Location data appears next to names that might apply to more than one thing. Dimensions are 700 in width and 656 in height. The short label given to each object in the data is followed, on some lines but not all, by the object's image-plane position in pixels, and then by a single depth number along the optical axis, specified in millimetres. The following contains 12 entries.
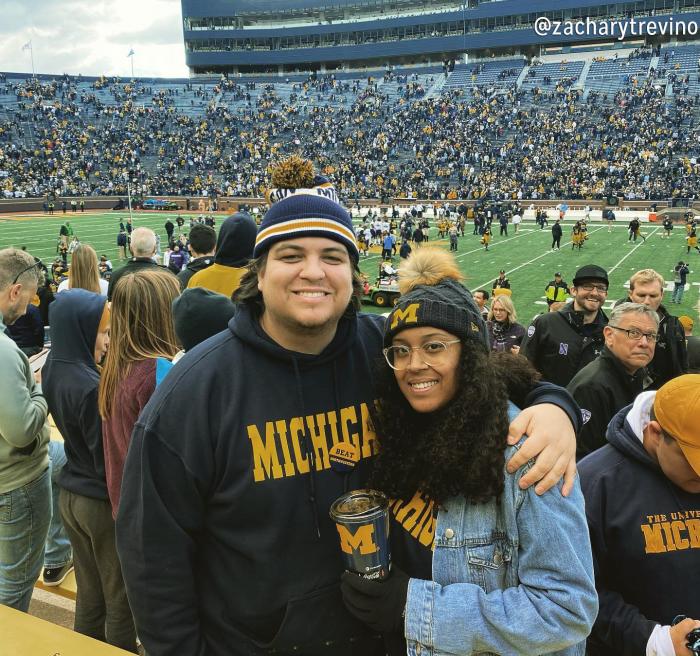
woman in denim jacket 1632
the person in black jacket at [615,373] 3869
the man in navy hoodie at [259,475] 1794
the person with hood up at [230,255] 4301
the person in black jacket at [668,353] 4969
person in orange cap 2217
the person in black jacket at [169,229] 29125
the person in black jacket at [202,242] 6352
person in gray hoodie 2865
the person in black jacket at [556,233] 26391
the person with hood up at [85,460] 2914
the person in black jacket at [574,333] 5625
